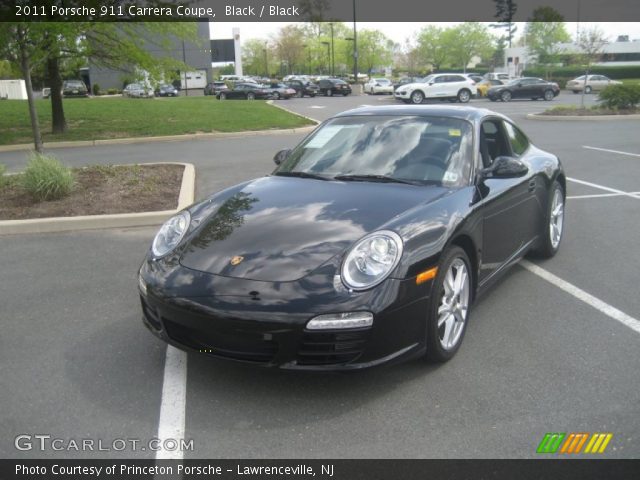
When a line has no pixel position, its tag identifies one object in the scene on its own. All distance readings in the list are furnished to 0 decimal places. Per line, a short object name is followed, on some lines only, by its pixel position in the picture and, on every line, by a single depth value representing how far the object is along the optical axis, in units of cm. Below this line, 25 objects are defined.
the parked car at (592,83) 4362
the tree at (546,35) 6041
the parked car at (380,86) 4694
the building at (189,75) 6894
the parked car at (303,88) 4591
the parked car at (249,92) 4250
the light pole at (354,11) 4606
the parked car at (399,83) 4529
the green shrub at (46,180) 780
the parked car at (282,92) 4334
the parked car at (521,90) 3603
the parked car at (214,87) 5069
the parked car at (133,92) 4890
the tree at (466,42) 8381
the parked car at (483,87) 3820
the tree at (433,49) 8438
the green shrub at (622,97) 2200
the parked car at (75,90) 5494
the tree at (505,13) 9932
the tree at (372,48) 9188
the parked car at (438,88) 3419
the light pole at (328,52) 8526
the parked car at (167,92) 5331
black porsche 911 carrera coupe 305
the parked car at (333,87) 4575
